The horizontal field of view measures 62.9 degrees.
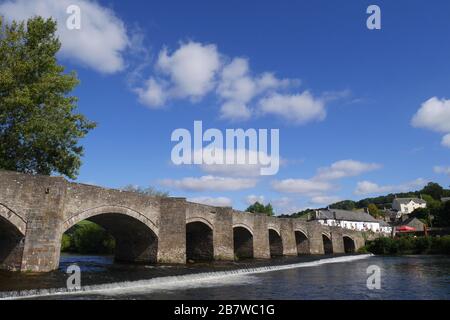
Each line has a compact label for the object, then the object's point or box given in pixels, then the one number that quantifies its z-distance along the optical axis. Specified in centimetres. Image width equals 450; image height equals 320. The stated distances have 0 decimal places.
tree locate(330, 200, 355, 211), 17704
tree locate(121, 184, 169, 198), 5603
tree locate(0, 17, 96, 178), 2134
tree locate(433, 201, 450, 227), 7112
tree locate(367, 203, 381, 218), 11868
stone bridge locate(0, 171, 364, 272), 1688
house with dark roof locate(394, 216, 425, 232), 7938
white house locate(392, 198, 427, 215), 11978
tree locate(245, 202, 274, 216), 8238
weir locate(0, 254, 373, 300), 1236
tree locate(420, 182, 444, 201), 12136
